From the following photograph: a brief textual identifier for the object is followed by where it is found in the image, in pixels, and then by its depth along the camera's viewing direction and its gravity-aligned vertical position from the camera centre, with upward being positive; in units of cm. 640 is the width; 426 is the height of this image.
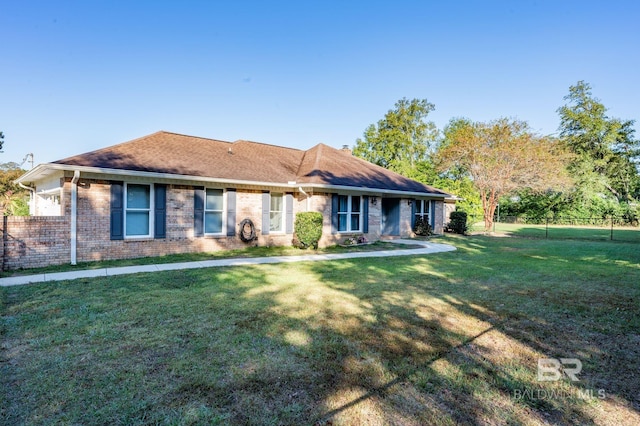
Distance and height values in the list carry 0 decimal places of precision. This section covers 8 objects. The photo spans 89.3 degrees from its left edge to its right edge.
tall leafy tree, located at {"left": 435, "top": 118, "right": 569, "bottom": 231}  2289 +397
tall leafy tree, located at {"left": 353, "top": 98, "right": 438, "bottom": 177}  3741 +905
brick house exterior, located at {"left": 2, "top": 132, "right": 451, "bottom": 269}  915 +39
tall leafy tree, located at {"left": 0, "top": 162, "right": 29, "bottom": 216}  1728 +144
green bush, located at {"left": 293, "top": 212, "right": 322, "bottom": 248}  1240 -64
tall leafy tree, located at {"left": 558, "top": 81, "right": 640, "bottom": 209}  3494 +754
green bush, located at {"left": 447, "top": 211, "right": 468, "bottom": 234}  2053 -58
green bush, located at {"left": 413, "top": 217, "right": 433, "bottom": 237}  1816 -86
